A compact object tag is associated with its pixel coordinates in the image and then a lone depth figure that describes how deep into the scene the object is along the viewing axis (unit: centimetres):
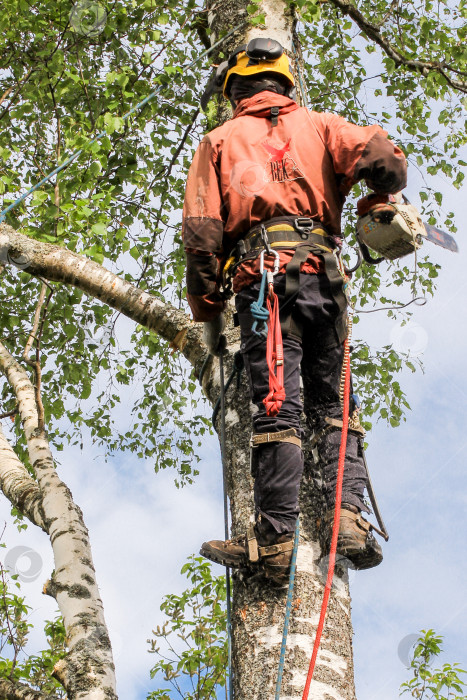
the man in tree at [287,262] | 539
